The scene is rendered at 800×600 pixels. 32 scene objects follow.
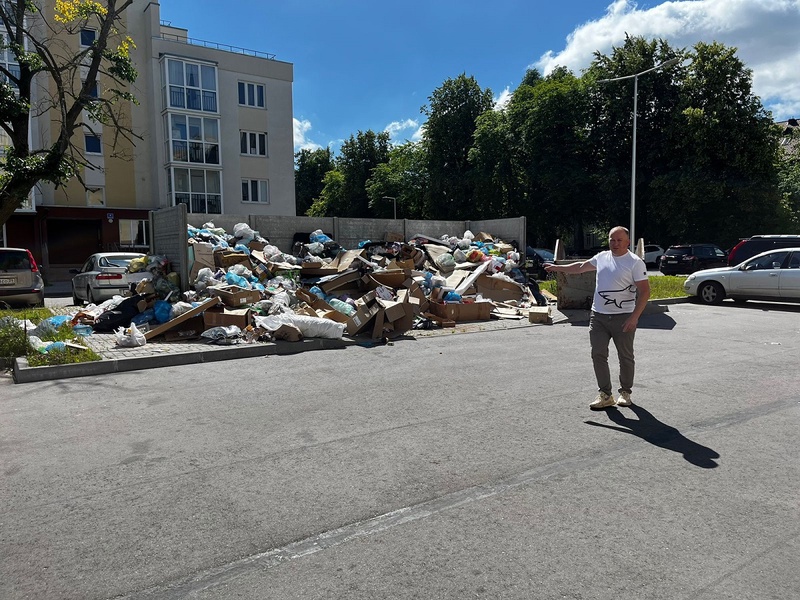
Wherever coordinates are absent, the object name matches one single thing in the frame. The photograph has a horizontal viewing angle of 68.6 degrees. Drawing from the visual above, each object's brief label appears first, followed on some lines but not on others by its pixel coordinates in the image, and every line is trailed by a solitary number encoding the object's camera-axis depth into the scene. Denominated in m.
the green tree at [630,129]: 35.25
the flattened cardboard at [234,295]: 10.95
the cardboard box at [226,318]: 10.38
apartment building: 32.59
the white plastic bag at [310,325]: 10.12
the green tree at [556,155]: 36.84
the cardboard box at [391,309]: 10.91
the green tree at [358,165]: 61.91
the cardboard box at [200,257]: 12.29
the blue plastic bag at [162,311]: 10.93
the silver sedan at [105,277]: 13.83
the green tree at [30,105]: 10.14
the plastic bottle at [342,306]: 11.58
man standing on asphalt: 5.72
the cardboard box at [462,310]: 12.73
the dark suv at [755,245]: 19.22
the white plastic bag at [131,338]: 9.52
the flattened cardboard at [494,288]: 14.85
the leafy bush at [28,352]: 8.12
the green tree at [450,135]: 45.41
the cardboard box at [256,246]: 14.17
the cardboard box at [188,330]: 10.30
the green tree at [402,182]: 49.00
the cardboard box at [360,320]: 10.70
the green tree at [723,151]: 32.47
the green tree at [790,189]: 34.66
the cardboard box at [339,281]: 12.55
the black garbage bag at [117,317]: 11.16
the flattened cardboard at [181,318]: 10.06
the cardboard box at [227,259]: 12.98
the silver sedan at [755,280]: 15.14
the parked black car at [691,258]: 27.78
